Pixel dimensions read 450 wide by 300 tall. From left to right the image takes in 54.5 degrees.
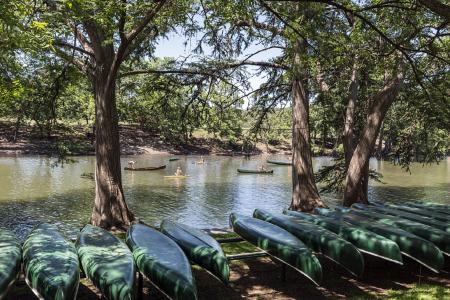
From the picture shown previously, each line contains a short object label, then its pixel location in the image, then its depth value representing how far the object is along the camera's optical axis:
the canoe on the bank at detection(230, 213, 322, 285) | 6.52
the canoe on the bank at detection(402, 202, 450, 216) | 10.34
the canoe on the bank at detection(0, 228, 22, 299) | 5.41
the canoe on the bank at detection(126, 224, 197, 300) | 5.51
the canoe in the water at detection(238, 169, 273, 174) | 39.38
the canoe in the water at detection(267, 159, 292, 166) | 49.69
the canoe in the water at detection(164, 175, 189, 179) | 34.08
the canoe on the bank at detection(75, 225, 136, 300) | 5.38
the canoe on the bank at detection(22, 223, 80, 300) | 5.17
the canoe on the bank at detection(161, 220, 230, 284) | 6.36
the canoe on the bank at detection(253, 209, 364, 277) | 6.89
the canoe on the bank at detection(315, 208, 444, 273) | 7.04
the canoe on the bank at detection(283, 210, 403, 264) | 7.07
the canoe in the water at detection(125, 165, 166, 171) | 36.91
